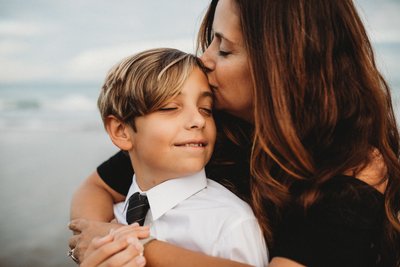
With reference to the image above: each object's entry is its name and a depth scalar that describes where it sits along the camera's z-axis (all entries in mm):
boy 819
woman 800
